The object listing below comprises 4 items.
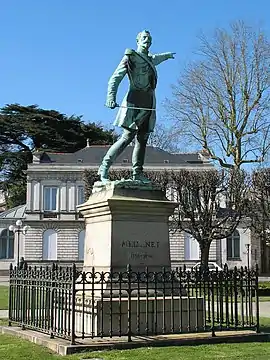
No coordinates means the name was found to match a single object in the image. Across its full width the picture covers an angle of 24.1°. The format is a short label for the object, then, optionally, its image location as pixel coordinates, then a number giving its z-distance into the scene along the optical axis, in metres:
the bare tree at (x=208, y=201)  40.66
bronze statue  11.99
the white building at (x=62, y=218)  60.06
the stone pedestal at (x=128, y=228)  11.08
